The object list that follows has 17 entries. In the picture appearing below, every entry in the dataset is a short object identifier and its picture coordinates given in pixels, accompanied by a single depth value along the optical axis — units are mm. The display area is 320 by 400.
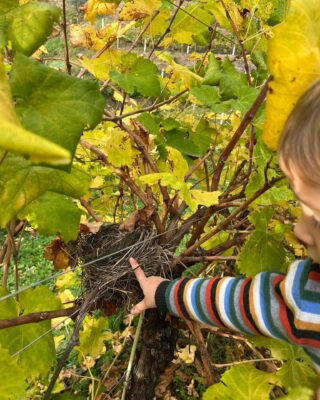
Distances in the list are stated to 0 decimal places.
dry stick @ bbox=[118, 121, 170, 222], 1030
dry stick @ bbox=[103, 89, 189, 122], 890
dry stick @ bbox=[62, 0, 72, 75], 802
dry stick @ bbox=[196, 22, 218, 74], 1278
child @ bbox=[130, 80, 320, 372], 600
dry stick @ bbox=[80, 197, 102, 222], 1112
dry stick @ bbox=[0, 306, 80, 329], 772
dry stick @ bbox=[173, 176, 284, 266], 819
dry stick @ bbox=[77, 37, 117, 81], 1068
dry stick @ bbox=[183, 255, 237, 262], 983
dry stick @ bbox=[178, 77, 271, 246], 748
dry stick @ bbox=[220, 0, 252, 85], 971
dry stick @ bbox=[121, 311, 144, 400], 1011
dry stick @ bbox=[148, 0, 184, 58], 1084
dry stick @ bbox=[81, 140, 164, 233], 1020
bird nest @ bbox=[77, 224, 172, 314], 934
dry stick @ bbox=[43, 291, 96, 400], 783
